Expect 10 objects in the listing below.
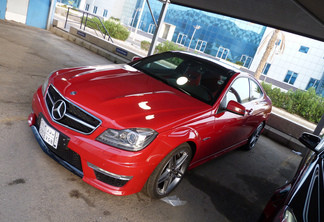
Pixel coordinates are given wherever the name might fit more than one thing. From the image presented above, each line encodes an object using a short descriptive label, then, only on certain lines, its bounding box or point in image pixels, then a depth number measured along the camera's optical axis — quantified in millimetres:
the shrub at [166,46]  15470
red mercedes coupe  2410
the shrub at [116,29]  24344
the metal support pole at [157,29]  8881
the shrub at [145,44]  26344
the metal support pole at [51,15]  12188
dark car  1508
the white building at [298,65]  43094
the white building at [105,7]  69688
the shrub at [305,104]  10555
